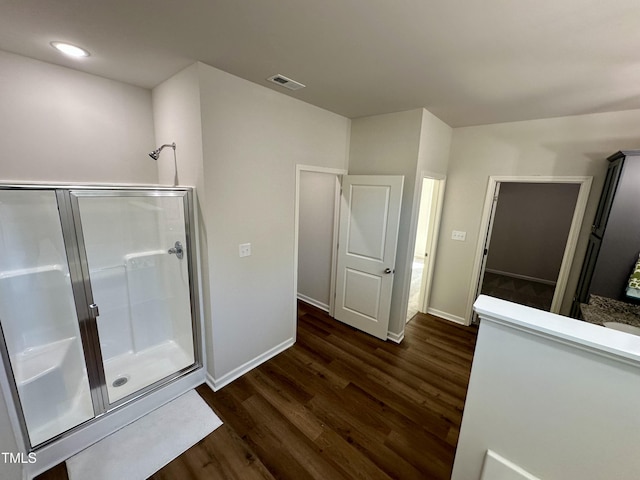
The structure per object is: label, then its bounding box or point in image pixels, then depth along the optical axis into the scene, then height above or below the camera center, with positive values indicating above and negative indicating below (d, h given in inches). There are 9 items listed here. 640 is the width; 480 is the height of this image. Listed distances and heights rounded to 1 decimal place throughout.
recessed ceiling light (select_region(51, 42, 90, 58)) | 65.6 +34.2
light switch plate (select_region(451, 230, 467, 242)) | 135.1 -20.8
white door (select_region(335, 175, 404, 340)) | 113.1 -26.7
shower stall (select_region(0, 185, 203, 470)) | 68.9 -41.1
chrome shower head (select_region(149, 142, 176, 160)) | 88.6 +10.9
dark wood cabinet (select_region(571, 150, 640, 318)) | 81.7 -9.5
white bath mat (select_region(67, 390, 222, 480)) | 63.8 -71.4
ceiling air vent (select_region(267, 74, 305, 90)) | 79.4 +34.1
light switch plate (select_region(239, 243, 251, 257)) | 90.1 -21.9
